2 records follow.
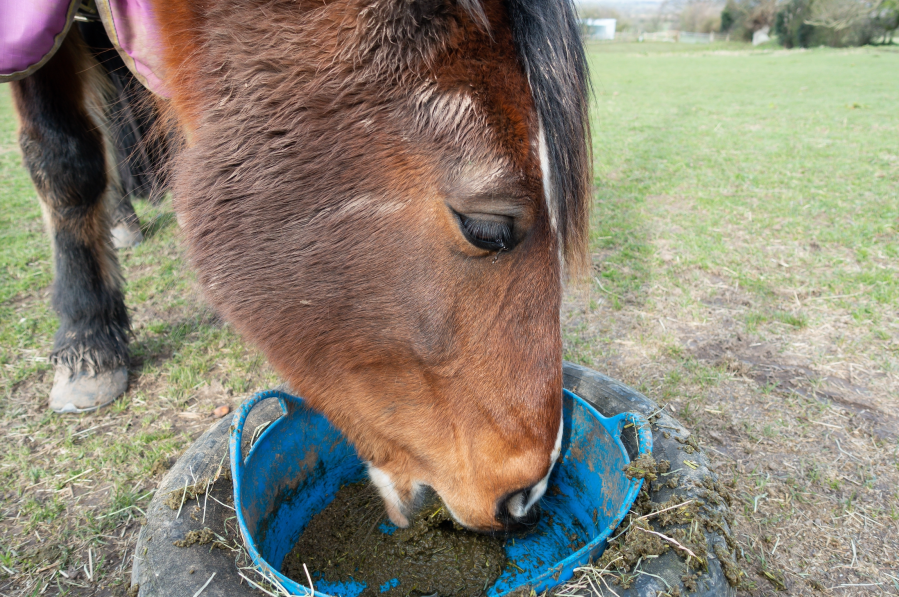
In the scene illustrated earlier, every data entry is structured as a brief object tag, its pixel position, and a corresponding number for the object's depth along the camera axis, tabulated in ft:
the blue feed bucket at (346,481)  2.00
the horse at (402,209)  1.56
